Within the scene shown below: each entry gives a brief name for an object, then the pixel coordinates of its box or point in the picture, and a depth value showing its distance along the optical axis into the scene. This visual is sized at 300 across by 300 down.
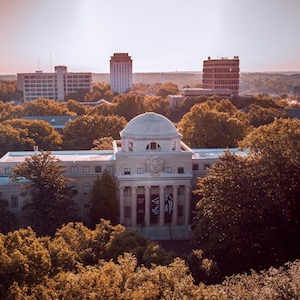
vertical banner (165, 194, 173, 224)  57.84
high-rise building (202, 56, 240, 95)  185.27
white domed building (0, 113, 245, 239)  56.59
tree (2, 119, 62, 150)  81.50
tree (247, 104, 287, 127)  106.81
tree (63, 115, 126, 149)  88.25
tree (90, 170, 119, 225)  53.75
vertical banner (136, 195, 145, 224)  57.84
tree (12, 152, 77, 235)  48.97
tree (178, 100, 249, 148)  80.50
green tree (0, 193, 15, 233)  50.49
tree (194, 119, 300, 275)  38.00
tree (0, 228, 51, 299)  26.26
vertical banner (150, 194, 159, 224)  57.66
